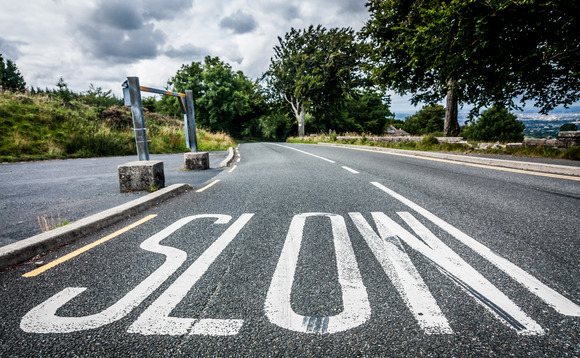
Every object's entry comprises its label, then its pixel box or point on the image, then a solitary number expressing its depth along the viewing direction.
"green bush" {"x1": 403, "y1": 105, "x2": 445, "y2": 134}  70.12
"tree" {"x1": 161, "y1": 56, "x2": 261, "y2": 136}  47.44
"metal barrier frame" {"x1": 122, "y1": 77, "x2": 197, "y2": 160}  6.28
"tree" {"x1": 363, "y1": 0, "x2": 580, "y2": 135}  10.73
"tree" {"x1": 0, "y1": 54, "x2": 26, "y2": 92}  52.31
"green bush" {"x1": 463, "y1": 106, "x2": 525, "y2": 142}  44.03
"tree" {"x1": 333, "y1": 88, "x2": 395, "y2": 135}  59.94
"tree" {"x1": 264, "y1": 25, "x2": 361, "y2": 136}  33.50
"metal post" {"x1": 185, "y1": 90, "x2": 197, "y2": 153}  9.23
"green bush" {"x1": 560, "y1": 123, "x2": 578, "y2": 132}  10.16
